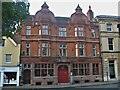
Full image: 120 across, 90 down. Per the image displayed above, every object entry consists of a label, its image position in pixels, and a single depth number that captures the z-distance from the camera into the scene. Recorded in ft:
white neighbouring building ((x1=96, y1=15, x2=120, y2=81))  53.56
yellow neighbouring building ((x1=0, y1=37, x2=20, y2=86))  48.53
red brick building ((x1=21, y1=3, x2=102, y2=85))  49.58
